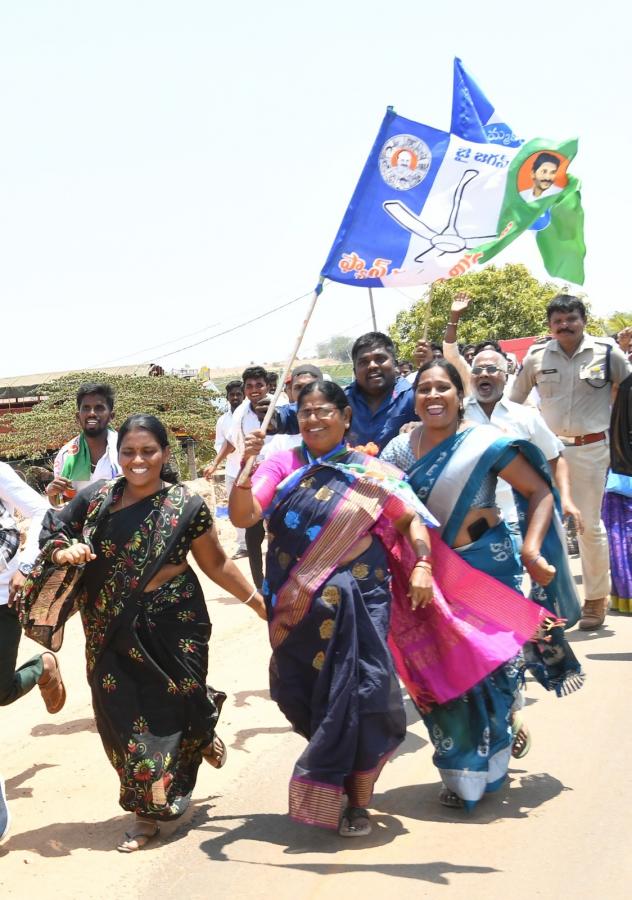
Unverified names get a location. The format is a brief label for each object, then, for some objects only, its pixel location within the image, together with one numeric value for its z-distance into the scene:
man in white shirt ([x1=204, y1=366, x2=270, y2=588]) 8.02
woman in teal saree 4.41
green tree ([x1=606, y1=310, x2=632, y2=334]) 38.09
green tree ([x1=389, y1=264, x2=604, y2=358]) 35.72
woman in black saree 4.23
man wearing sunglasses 6.13
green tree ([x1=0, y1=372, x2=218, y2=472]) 20.86
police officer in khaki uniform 7.55
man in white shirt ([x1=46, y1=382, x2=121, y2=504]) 5.96
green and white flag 6.64
